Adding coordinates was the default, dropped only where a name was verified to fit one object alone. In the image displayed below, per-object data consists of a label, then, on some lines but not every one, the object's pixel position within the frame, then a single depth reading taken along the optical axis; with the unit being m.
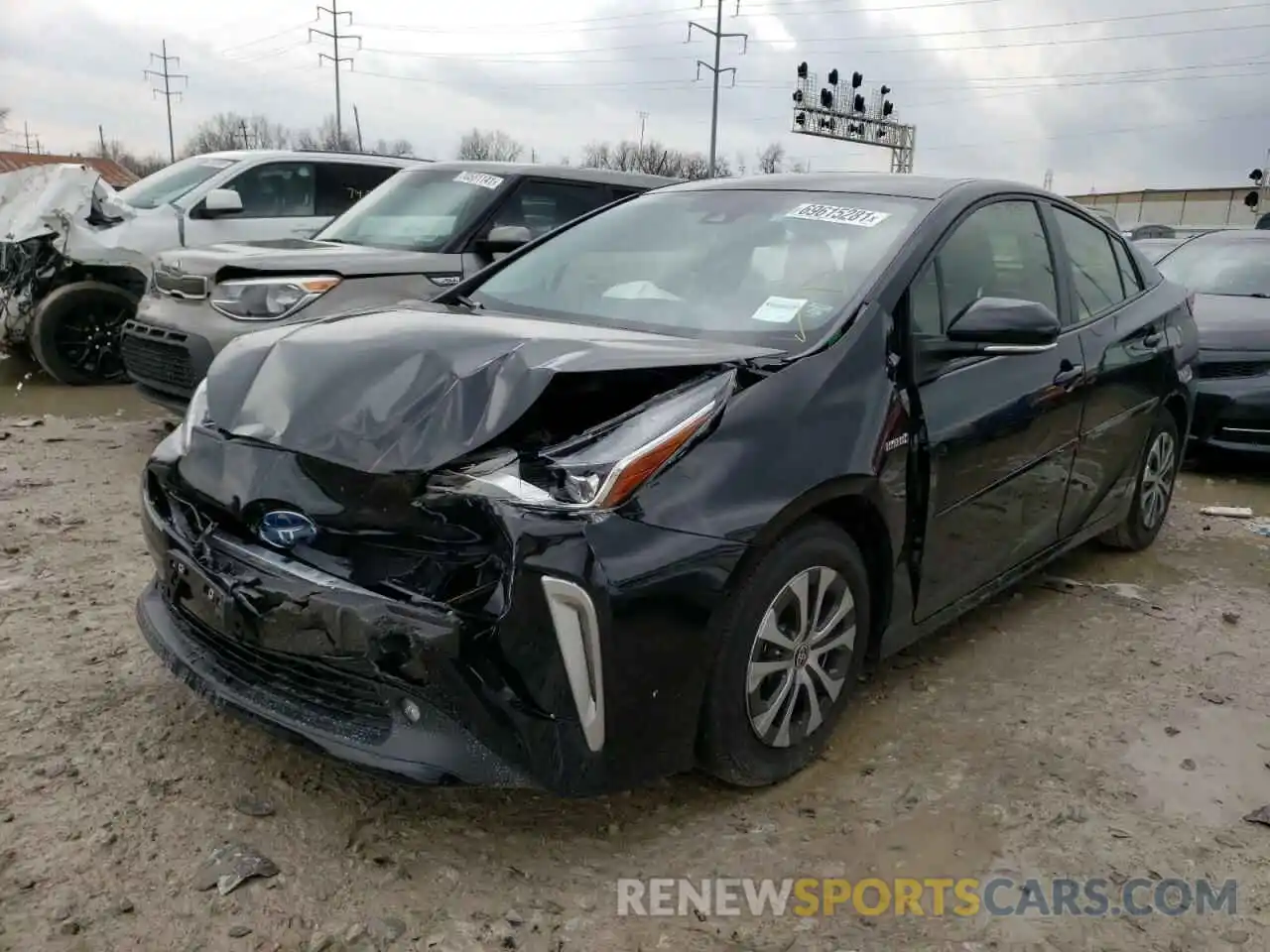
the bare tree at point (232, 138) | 67.06
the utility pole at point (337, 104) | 49.24
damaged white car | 7.12
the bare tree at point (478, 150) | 63.62
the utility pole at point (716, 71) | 38.19
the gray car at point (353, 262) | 5.12
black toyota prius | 2.10
